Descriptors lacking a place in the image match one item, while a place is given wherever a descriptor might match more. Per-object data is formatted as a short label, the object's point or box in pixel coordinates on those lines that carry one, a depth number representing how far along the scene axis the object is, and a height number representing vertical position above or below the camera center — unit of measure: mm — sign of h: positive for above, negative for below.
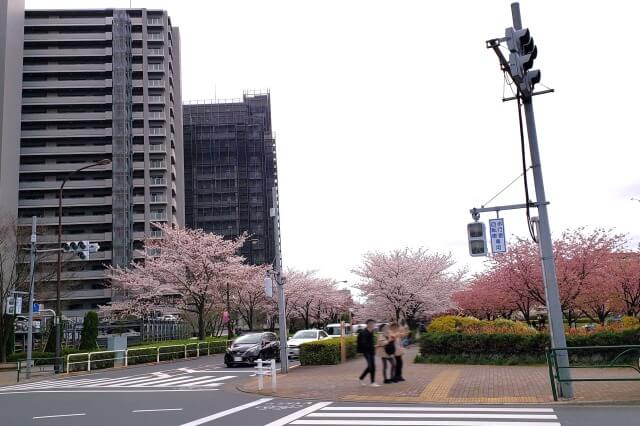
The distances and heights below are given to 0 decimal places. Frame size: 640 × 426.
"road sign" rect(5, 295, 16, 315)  25966 +861
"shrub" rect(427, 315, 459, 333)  22716 -974
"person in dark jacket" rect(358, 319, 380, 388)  14586 -1023
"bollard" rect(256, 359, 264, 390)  14941 -1745
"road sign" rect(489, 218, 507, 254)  15703 +1740
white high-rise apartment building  72688 +25109
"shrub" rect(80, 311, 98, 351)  32672 -695
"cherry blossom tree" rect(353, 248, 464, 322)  39375 +1331
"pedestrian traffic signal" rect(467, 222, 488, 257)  13250 +1410
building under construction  106562 +26144
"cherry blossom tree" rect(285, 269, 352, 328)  55719 +1148
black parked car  24812 -1659
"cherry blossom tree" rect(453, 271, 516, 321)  31675 +149
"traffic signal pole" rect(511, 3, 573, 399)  11422 +925
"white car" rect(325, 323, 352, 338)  37094 -1486
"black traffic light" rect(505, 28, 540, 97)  10828 +4680
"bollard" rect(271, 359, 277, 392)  14867 -1691
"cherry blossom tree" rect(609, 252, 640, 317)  27859 +642
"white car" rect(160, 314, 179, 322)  56906 -153
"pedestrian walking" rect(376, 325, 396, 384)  14836 -1162
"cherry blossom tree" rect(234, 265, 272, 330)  47394 +1651
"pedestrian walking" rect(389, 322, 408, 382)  14938 -1256
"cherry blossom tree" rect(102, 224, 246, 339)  40469 +2990
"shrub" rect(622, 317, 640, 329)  18653 -1081
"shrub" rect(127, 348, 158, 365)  28656 -1900
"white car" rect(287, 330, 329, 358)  27177 -1475
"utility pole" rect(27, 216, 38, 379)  24891 +1279
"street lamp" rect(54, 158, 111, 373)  25328 -225
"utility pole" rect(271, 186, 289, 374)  19703 +769
